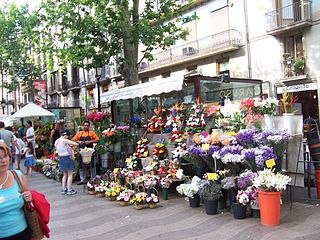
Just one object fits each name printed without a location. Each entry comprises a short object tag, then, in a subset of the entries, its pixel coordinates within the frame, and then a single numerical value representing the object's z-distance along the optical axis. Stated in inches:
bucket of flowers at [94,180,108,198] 313.9
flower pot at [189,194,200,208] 260.4
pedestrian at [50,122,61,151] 565.7
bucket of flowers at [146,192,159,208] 266.6
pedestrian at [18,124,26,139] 757.8
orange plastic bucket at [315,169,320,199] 255.1
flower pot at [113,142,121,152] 403.9
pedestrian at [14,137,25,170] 506.5
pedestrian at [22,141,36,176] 497.0
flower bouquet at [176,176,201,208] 253.4
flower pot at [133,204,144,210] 265.9
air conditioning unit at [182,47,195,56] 953.5
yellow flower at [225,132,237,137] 261.5
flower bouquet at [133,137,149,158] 352.8
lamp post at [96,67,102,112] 530.6
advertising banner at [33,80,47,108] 727.7
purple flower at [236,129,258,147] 250.7
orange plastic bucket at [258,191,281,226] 206.8
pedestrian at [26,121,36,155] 556.2
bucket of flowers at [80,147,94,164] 366.6
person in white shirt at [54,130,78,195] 333.7
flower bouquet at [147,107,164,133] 363.9
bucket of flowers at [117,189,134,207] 279.1
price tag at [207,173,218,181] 244.9
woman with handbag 119.2
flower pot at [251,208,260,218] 224.8
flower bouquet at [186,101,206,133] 313.4
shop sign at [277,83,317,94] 707.5
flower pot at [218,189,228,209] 249.9
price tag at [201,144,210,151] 264.1
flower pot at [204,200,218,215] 240.1
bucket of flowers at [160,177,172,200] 287.4
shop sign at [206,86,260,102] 384.3
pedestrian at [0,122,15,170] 394.3
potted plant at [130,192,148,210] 265.7
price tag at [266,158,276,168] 222.2
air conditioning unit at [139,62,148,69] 1132.3
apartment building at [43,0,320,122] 715.3
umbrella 571.3
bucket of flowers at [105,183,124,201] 298.2
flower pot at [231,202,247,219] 224.5
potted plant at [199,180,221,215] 239.1
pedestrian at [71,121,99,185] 386.8
